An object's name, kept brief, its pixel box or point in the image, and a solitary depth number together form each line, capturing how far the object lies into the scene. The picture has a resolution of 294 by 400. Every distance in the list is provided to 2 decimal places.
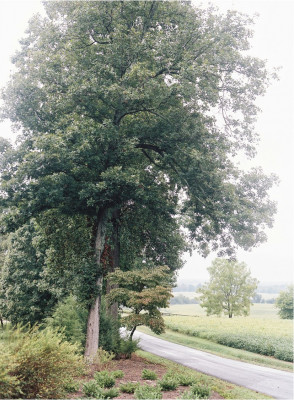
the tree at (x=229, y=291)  57.84
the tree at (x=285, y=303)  67.31
